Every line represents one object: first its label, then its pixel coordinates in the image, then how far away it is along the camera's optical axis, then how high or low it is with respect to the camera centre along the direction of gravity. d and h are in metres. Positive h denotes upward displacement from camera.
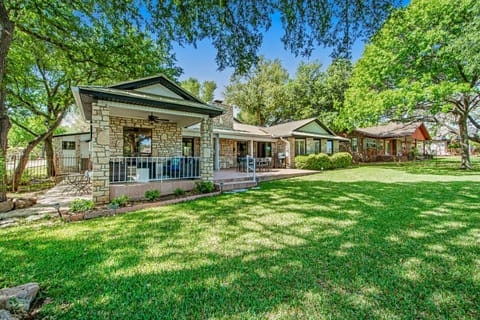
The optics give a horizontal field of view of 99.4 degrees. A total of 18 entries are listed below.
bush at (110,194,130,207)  5.78 -1.12
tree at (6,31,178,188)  8.64 +4.58
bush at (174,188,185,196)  7.21 -1.12
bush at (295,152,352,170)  15.78 -0.28
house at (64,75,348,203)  6.01 +1.35
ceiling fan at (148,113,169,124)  8.42 +1.94
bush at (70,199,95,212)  5.23 -1.14
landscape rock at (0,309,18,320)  1.81 -1.37
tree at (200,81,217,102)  31.45 +10.92
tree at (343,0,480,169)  11.08 +5.60
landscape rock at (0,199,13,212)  5.55 -1.17
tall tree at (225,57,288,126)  28.64 +9.49
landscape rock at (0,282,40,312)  2.01 -1.41
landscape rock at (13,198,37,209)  5.90 -1.17
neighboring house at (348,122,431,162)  24.25 +2.01
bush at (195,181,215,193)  7.71 -1.02
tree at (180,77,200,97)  29.52 +11.12
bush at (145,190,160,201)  6.51 -1.08
